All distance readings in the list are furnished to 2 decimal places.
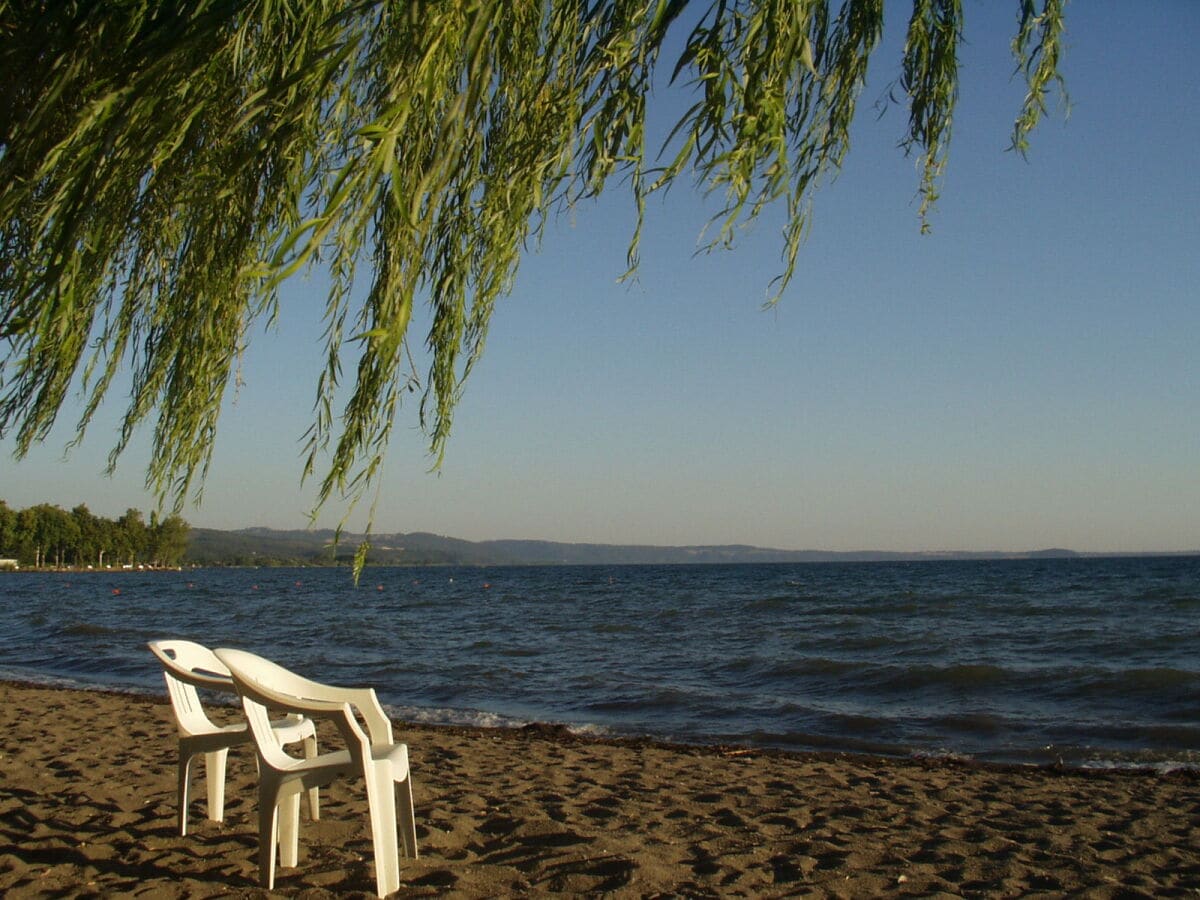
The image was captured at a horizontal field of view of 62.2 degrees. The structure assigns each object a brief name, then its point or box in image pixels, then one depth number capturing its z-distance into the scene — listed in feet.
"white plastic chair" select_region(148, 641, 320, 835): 13.58
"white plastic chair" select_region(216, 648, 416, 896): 11.00
